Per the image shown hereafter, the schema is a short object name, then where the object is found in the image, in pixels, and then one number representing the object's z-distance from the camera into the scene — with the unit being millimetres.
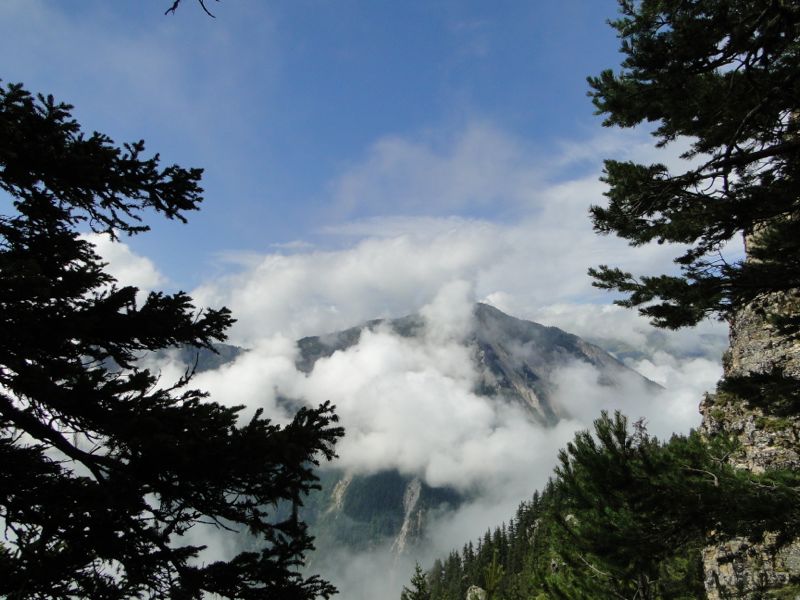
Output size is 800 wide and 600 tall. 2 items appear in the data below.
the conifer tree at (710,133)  6789
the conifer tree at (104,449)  4406
